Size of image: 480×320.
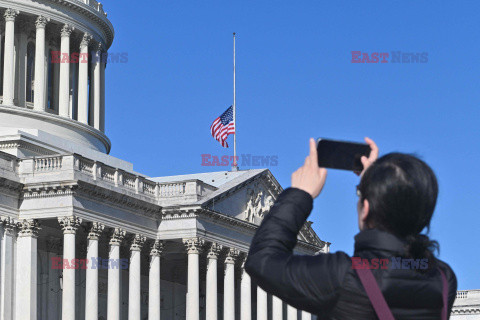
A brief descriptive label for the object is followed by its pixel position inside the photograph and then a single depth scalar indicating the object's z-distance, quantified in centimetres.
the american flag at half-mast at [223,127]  6944
